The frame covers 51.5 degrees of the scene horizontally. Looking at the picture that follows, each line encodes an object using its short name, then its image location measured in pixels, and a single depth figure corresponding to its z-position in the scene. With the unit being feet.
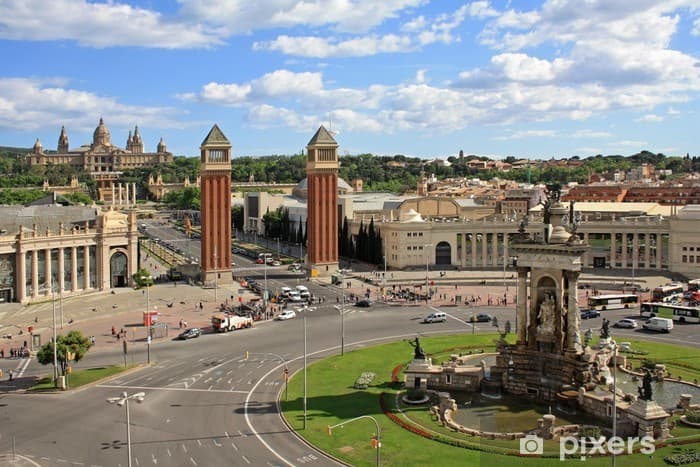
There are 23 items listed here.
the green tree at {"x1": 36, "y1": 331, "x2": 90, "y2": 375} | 183.11
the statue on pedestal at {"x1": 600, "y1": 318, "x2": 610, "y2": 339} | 190.33
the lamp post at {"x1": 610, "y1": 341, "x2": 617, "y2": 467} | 121.80
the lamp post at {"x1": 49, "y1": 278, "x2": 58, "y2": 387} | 180.79
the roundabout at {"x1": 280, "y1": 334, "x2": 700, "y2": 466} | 131.23
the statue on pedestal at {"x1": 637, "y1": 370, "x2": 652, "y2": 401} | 138.82
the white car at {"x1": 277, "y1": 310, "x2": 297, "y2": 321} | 279.49
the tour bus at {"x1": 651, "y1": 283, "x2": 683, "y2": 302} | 306.51
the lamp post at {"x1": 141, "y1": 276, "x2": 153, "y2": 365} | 214.98
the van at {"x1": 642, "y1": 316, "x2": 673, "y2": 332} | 247.54
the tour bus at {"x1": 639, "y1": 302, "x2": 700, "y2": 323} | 266.98
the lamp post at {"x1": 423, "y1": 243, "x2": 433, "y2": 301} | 323.37
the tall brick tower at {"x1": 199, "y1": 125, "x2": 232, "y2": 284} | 365.81
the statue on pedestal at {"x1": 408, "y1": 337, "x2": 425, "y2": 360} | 180.04
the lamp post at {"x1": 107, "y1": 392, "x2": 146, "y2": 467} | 115.83
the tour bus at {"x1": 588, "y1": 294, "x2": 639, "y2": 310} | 296.10
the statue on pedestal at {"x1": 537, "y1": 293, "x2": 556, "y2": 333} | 174.19
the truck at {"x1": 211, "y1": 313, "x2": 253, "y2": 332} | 255.29
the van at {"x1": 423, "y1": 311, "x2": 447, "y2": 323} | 267.80
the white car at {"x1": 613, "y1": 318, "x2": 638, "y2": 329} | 257.94
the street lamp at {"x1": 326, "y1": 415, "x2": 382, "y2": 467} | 122.13
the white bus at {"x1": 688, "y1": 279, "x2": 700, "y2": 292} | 332.80
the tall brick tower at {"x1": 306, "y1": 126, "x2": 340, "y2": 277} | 392.88
